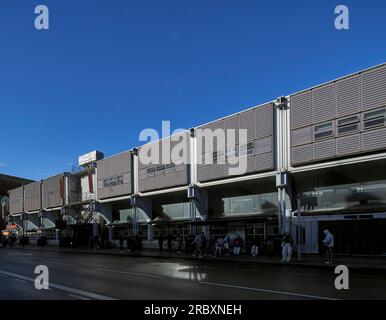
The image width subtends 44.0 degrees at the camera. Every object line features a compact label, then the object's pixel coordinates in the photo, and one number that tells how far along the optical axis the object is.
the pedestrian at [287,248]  23.97
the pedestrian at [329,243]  21.97
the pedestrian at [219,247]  31.01
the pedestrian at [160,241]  38.12
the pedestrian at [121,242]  40.38
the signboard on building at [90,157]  52.03
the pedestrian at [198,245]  30.33
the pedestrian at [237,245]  30.78
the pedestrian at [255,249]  29.31
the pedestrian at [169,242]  36.06
